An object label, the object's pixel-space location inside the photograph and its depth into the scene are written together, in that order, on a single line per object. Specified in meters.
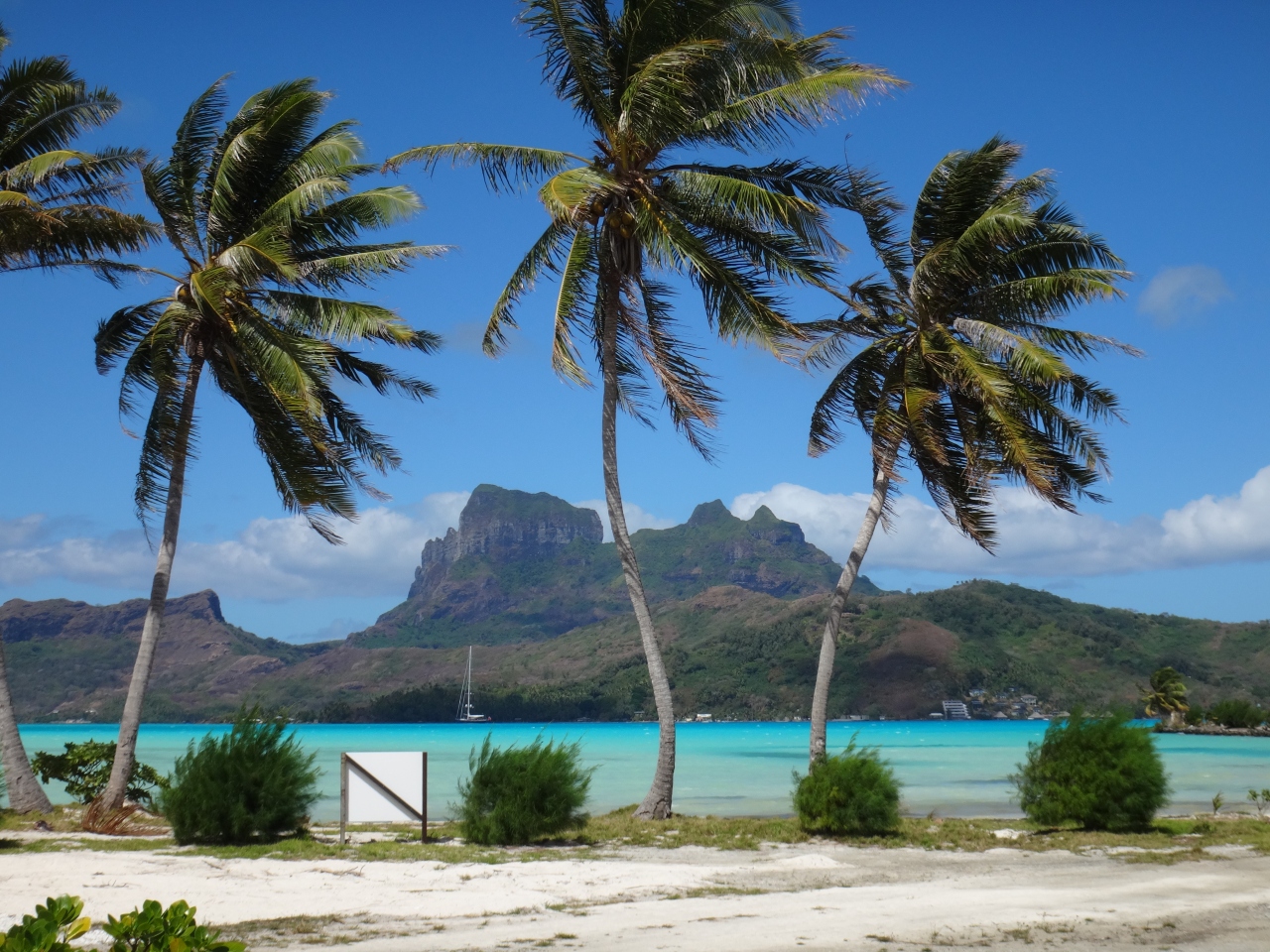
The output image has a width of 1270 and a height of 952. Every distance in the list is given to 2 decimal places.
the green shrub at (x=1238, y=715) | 70.25
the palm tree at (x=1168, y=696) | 72.44
